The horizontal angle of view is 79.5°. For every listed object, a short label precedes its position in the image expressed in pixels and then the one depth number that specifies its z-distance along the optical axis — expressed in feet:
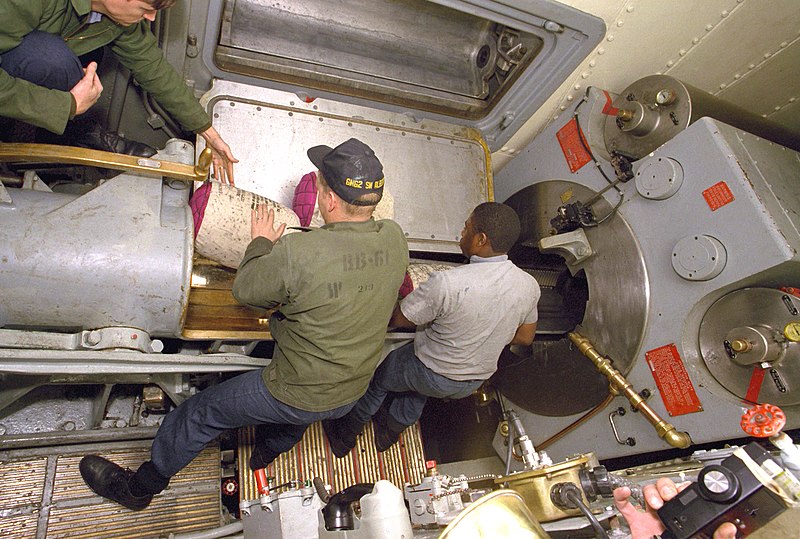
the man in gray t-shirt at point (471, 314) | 6.20
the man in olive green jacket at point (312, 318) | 5.01
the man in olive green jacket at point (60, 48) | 4.32
